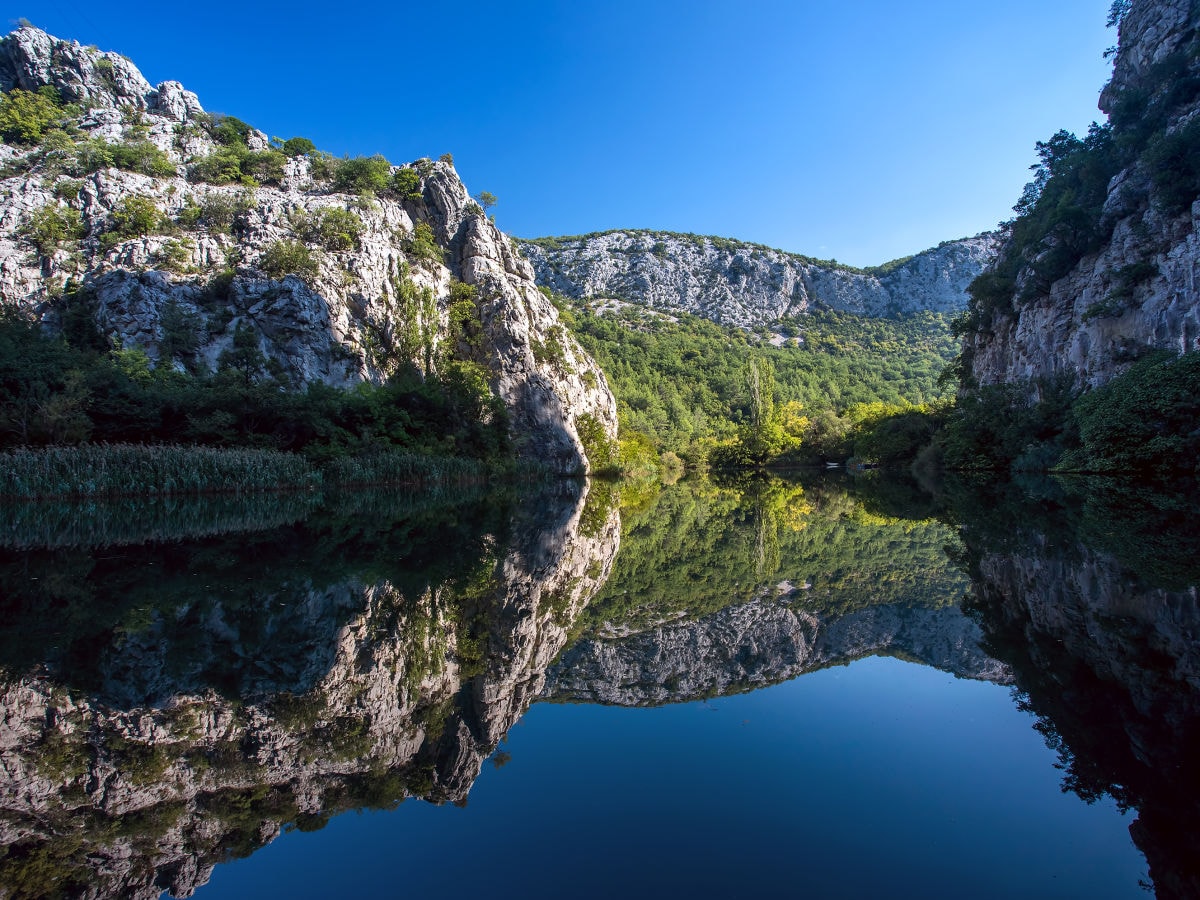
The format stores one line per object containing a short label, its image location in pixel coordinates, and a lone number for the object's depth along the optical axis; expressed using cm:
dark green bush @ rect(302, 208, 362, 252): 4344
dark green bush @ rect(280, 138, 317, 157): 5362
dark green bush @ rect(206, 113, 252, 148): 5291
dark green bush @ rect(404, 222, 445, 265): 4881
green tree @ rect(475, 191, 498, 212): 5744
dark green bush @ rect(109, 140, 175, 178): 4347
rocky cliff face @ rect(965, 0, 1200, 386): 2578
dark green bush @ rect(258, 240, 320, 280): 3928
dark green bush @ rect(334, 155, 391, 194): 5022
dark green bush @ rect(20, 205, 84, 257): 3756
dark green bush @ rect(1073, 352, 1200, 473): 2067
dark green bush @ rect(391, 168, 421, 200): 5325
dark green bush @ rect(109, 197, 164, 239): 3931
